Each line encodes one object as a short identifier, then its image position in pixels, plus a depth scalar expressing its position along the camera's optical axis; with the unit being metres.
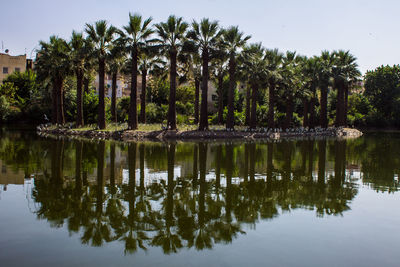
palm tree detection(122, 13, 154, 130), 37.47
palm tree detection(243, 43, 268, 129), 40.47
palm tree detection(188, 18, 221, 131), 37.88
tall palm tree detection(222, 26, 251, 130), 39.06
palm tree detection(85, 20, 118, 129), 38.78
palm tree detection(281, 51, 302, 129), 46.72
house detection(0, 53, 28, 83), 78.44
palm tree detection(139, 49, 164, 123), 44.53
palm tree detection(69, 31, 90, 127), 42.59
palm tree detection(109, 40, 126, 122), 38.53
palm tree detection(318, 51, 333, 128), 50.66
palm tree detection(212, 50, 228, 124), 39.64
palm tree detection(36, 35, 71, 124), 42.91
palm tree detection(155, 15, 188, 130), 37.38
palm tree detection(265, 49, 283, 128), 44.62
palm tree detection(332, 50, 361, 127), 52.53
